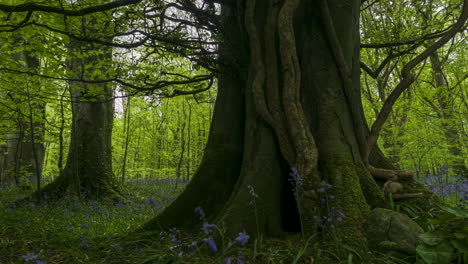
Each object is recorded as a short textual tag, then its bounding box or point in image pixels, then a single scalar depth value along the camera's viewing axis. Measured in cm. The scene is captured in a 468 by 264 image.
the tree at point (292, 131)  255
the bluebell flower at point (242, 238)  136
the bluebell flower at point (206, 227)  158
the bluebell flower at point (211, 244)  142
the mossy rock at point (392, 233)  206
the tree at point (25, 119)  503
